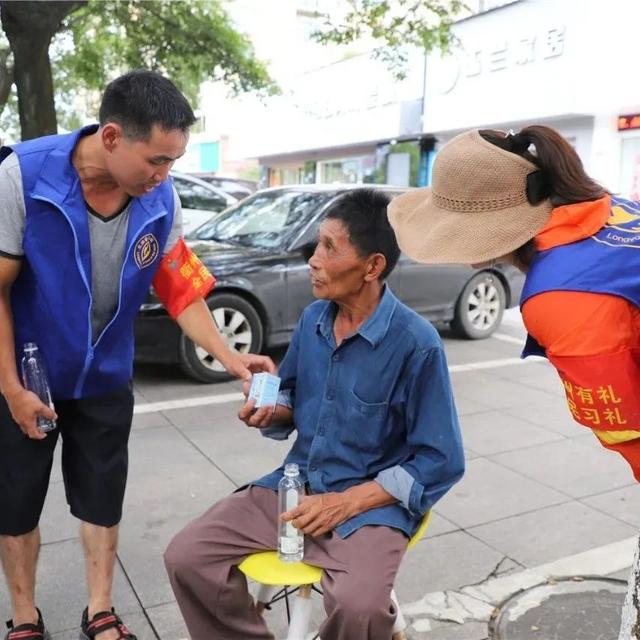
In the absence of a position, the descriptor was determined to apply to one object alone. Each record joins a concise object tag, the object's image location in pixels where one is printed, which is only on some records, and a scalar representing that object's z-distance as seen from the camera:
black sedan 5.59
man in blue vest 2.07
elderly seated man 2.01
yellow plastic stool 1.95
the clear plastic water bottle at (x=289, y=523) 2.01
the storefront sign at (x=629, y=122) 12.07
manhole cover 2.64
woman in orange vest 1.29
